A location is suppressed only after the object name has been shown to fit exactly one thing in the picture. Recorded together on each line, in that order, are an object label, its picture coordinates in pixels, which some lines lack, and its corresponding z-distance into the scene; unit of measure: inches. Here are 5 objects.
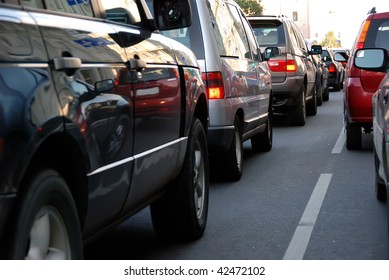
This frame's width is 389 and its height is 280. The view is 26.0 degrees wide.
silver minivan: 319.6
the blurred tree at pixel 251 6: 3472.0
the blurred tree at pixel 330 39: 6176.2
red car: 413.4
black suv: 118.3
